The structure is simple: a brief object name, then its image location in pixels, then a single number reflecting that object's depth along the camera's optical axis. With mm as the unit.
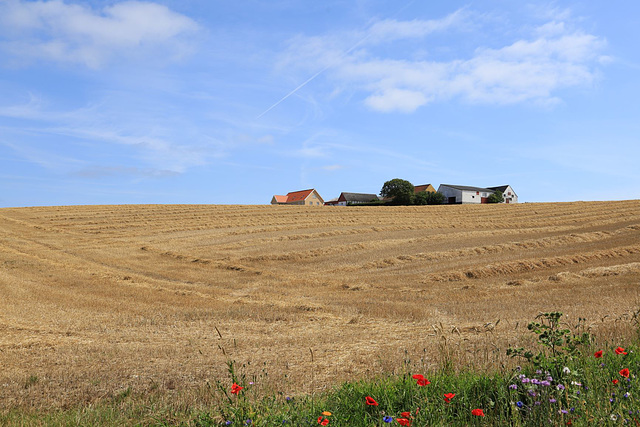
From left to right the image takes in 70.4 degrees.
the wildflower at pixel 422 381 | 3988
